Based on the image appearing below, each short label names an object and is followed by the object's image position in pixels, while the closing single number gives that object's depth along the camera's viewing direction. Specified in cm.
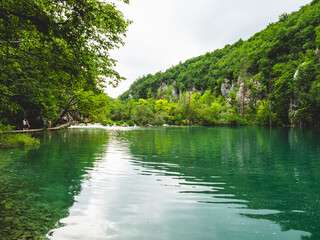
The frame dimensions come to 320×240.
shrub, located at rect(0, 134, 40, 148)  1625
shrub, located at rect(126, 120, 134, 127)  7331
